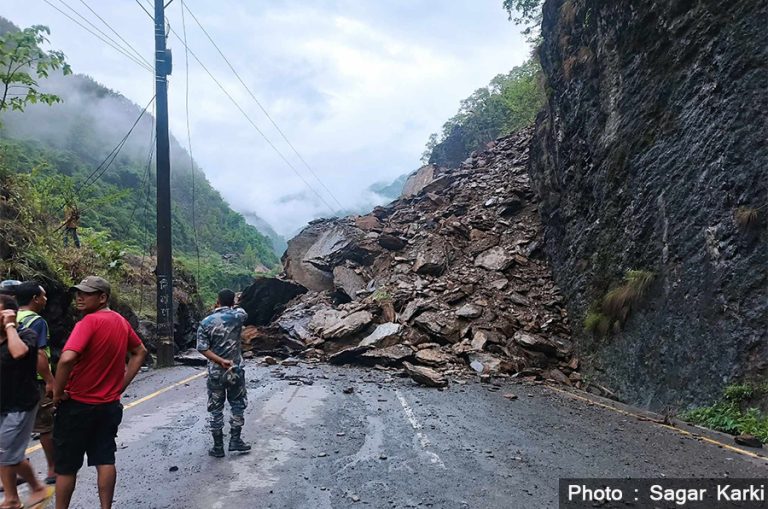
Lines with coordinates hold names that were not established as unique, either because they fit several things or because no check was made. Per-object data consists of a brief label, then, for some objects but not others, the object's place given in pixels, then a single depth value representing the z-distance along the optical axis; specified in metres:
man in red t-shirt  3.05
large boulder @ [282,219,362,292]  22.78
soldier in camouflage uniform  4.82
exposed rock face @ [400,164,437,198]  33.06
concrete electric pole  12.08
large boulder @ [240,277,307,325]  21.16
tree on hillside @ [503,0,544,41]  25.19
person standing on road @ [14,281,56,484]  3.37
